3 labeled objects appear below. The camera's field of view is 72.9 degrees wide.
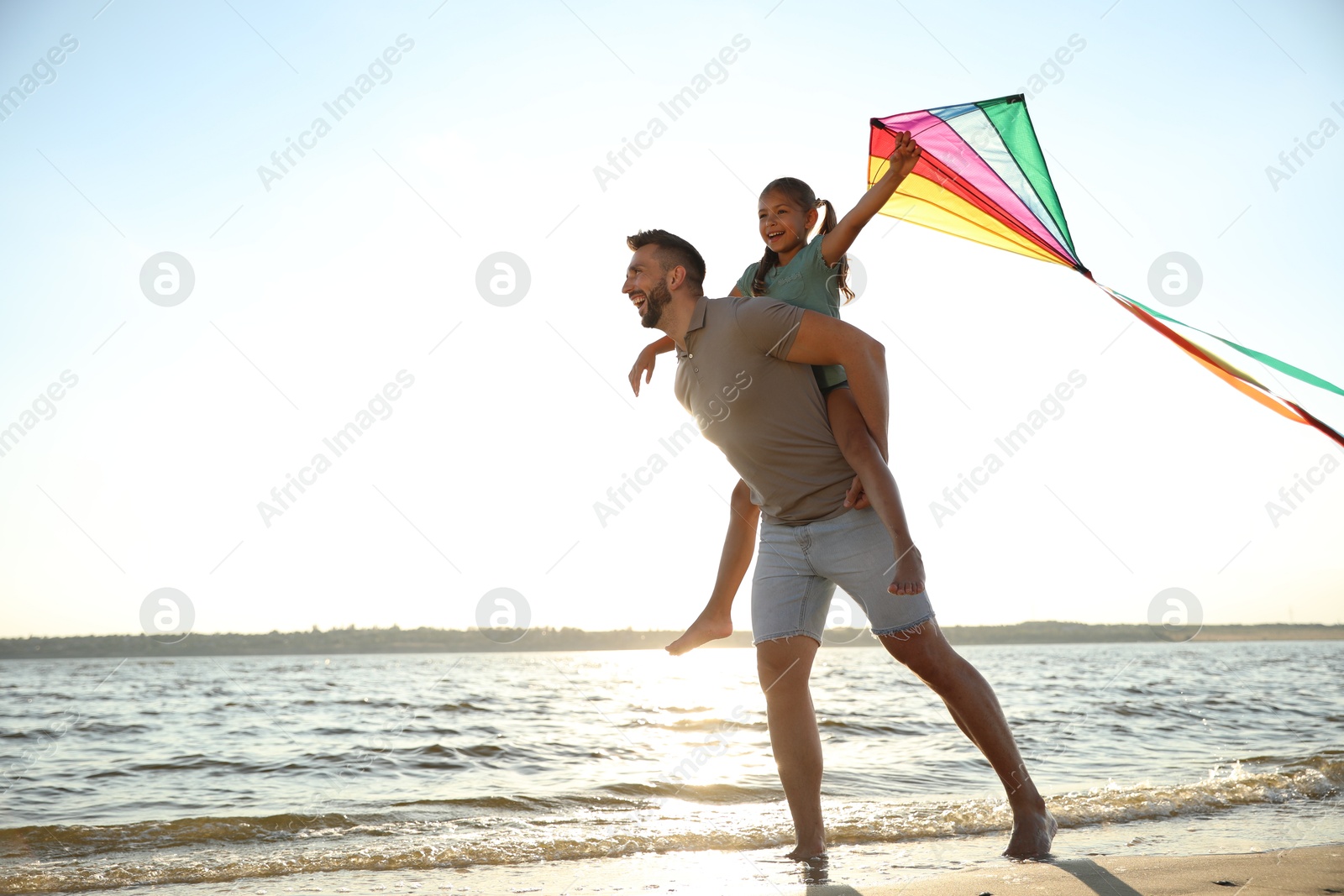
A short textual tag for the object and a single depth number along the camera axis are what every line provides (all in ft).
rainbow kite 11.11
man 8.97
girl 8.87
